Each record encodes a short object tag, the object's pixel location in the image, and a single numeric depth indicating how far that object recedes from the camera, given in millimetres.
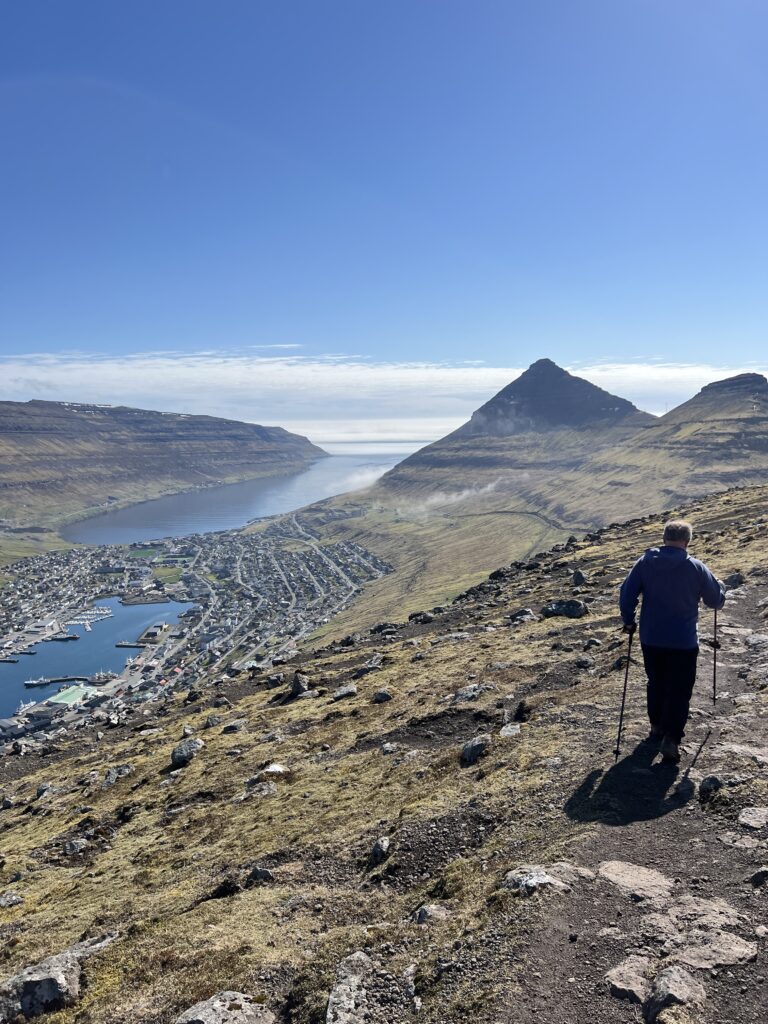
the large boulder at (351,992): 7387
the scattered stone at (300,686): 29828
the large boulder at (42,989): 9453
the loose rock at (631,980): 6590
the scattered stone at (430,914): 8859
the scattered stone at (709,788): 10203
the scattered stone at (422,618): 42412
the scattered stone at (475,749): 14837
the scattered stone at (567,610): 30222
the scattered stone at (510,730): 15492
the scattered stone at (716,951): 6848
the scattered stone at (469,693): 20391
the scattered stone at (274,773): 18588
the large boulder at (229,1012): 7949
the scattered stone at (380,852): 11398
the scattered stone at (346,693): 26747
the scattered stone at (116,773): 24281
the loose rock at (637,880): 8234
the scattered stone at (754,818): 9312
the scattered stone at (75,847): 17886
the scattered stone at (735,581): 27750
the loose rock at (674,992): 6277
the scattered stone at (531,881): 8625
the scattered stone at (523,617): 31953
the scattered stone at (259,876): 11773
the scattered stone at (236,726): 26234
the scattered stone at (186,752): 23617
